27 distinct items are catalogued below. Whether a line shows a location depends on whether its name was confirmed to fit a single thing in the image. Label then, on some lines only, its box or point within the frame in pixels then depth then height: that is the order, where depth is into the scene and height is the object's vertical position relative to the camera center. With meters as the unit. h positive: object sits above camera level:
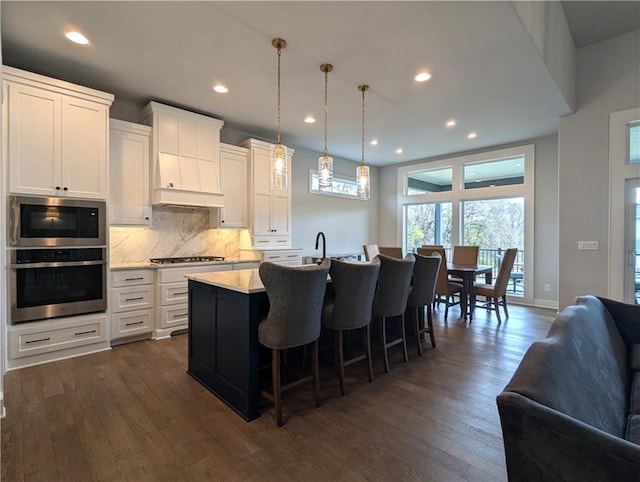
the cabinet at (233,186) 4.66 +0.82
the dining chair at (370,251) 5.59 -0.19
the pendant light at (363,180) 3.45 +0.67
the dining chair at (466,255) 5.34 -0.24
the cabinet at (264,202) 4.91 +0.62
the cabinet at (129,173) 3.69 +0.80
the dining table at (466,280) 4.54 -0.58
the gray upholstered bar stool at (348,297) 2.41 -0.45
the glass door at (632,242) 3.79 +0.00
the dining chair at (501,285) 4.48 -0.63
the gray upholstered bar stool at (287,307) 2.01 -0.45
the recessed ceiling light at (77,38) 2.65 +1.74
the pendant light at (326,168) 3.10 +0.72
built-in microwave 2.89 +0.17
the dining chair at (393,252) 5.41 -0.20
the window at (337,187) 6.43 +1.18
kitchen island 2.15 -0.73
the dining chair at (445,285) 4.64 -0.68
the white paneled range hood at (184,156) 3.92 +1.10
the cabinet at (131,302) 3.52 -0.73
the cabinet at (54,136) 2.89 +1.02
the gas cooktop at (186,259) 4.08 -0.27
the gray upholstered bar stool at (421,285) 3.25 -0.47
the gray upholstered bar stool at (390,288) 2.81 -0.43
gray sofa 0.77 -0.52
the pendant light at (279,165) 2.85 +0.69
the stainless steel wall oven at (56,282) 2.90 -0.43
